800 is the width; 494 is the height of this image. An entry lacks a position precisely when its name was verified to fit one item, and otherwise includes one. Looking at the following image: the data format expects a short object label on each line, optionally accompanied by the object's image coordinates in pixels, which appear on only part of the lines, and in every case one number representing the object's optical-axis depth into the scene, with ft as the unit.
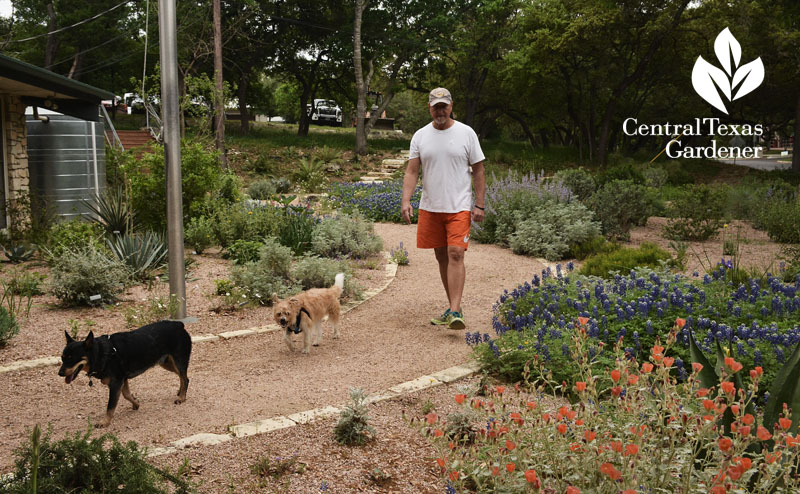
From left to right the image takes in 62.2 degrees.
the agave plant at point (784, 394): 8.66
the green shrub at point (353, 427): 11.37
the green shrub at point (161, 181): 32.53
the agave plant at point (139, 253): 24.90
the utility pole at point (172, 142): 18.02
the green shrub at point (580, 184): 39.58
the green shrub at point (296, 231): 29.84
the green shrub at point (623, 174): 44.29
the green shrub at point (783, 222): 32.14
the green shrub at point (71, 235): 26.75
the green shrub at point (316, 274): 23.62
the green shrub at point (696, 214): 34.71
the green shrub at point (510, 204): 35.19
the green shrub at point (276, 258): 23.70
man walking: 18.72
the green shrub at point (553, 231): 31.89
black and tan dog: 11.78
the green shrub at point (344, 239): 29.22
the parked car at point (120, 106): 95.64
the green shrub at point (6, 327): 17.30
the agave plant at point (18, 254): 28.05
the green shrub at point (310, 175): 62.69
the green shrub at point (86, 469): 7.88
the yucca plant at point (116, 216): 30.35
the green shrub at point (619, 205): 35.17
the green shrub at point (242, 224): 30.91
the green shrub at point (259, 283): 22.53
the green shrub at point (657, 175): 63.94
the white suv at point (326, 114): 152.56
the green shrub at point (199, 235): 30.50
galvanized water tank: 36.90
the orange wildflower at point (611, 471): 5.68
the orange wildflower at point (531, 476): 5.95
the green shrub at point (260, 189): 57.56
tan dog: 16.75
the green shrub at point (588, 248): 30.62
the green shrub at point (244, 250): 27.91
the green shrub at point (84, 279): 21.31
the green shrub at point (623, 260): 24.11
